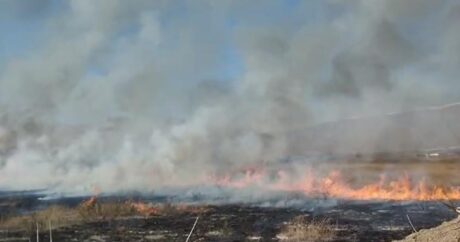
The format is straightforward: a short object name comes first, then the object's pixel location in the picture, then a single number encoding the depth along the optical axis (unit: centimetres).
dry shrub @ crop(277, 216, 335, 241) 2847
